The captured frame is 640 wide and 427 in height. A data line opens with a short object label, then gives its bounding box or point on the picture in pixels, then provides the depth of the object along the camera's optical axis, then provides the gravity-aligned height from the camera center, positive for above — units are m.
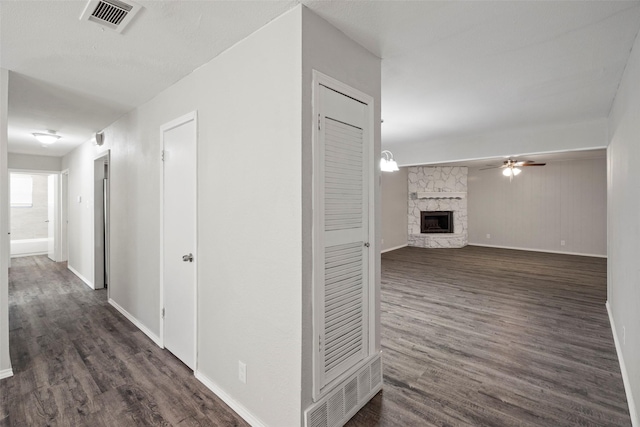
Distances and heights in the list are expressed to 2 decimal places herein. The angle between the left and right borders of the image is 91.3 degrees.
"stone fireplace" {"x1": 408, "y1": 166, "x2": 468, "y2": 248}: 8.98 +0.16
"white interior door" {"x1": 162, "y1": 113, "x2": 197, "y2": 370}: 2.57 -0.22
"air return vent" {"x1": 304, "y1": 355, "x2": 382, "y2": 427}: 1.77 -1.17
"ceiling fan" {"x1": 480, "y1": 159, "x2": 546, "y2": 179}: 6.38 +0.99
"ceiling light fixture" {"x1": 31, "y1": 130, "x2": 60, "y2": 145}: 4.54 +1.13
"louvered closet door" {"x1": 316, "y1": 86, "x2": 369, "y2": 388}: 1.85 -0.15
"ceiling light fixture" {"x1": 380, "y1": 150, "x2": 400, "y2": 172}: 4.18 +0.63
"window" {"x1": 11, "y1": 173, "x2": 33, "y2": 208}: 8.65 +0.62
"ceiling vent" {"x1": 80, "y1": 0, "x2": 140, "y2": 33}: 1.64 +1.10
